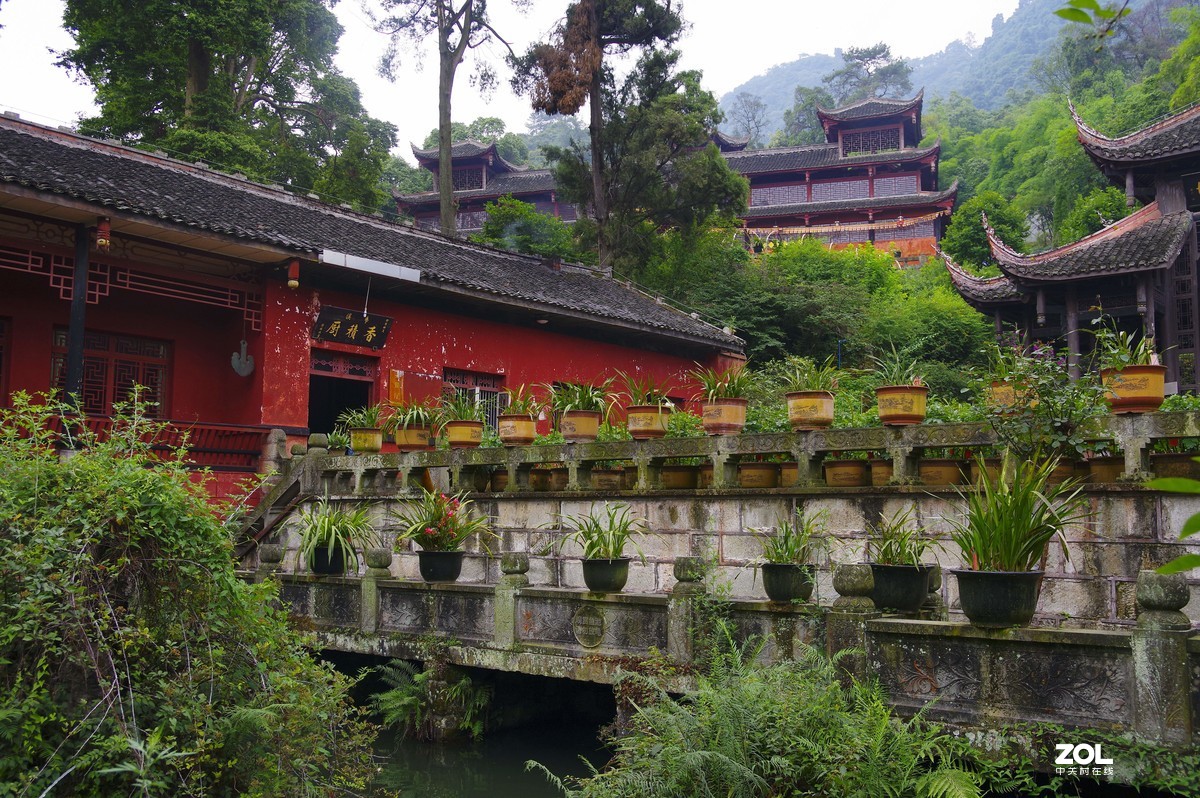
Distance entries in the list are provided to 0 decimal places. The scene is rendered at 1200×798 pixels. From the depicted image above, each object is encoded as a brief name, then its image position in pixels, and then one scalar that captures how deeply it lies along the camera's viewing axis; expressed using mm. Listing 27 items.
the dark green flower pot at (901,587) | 5613
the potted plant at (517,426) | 9305
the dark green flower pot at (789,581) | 6184
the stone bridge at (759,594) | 4719
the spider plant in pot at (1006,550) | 4969
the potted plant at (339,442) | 11297
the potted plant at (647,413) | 8414
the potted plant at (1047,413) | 6297
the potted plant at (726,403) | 8039
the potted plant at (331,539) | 8766
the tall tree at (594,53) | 22141
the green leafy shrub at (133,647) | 4066
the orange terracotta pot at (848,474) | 7449
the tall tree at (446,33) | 23375
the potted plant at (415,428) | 10461
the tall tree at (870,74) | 63750
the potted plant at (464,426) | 9844
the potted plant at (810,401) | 7465
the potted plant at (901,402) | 6992
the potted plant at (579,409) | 8891
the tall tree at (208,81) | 20453
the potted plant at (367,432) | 10758
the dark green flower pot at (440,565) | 8047
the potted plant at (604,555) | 6988
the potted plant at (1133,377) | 6098
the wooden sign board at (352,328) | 13172
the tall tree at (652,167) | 21734
